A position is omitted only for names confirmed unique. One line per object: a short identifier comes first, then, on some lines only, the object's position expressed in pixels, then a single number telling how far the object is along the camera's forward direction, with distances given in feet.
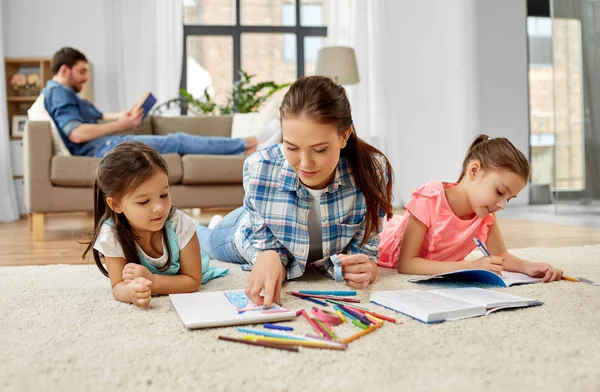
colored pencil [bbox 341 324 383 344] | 3.05
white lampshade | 14.78
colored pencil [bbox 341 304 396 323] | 3.51
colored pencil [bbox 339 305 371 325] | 3.37
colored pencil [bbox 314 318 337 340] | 3.09
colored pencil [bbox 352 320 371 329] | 3.30
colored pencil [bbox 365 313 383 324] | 3.40
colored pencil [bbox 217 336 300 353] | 2.90
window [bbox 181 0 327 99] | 18.56
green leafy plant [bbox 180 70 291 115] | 16.69
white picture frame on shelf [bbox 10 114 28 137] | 16.35
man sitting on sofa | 10.12
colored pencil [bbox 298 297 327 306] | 3.99
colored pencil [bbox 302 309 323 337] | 3.22
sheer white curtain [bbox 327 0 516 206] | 15.33
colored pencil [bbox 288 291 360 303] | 4.08
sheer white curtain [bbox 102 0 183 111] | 17.28
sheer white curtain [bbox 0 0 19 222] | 15.58
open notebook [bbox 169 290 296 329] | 3.40
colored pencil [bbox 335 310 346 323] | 3.47
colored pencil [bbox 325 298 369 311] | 3.88
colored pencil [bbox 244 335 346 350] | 2.92
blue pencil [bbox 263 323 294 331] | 3.28
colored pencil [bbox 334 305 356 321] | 3.51
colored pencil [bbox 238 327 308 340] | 3.03
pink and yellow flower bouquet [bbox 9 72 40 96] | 16.25
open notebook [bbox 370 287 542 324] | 3.51
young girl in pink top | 4.88
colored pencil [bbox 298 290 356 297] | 4.26
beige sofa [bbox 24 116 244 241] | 9.66
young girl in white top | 4.23
